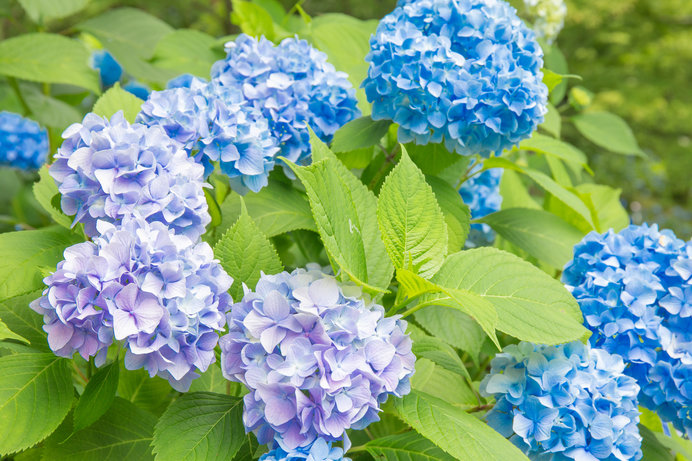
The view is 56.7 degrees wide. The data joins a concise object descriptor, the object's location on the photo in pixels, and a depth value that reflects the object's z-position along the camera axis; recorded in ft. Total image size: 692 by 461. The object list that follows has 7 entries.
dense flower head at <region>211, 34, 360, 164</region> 3.77
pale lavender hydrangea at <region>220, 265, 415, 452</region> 2.36
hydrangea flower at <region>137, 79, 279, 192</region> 3.23
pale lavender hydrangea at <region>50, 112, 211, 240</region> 2.73
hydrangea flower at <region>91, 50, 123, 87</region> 7.31
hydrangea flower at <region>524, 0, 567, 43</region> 6.93
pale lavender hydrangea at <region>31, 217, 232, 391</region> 2.38
